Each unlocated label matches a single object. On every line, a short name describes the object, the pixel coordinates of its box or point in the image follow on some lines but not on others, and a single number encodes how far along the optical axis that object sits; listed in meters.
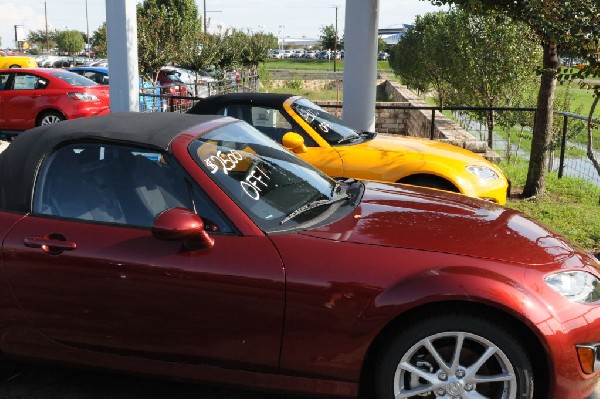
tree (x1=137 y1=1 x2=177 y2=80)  18.86
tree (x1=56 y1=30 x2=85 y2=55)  89.56
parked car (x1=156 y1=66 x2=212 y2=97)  19.75
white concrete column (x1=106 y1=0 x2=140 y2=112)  8.72
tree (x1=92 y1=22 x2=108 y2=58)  25.02
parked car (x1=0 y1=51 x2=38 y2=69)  26.55
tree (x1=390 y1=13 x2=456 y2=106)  18.22
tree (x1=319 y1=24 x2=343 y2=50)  70.02
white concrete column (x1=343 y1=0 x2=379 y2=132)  8.87
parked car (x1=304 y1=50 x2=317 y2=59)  104.03
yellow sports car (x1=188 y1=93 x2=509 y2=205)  6.01
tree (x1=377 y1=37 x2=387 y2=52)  67.25
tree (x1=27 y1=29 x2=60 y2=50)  102.44
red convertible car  2.69
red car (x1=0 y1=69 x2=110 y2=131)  12.89
